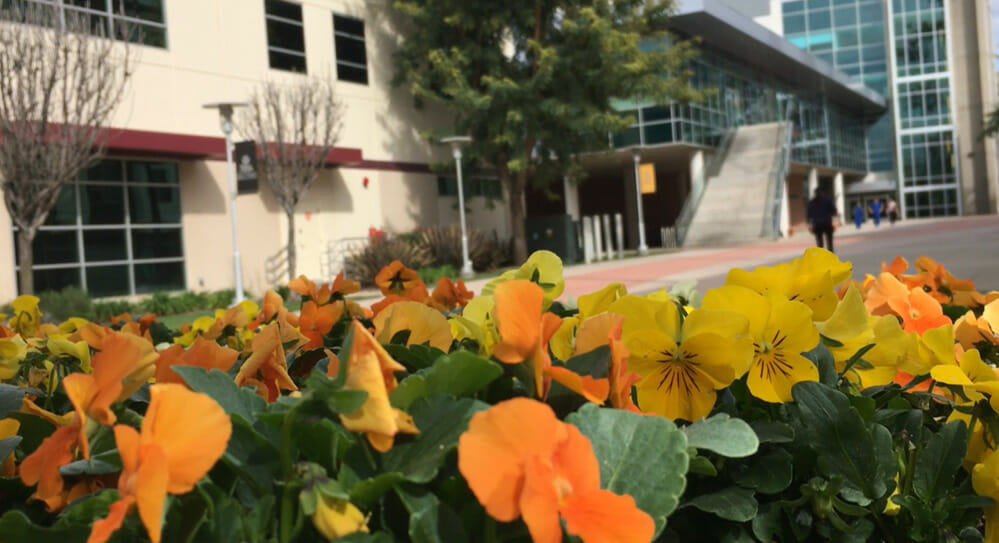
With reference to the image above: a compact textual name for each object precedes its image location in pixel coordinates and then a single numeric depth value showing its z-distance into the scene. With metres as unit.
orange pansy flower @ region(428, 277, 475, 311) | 1.97
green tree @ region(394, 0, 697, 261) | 24.45
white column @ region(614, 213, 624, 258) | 28.33
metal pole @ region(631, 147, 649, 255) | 28.91
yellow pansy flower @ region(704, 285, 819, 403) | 0.92
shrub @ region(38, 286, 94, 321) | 14.42
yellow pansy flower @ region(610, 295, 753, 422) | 0.86
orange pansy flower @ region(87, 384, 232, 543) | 0.56
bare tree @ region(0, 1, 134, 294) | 14.41
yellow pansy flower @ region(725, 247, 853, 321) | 1.05
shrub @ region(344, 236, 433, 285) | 22.34
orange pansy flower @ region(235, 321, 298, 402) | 0.96
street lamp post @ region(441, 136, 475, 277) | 22.66
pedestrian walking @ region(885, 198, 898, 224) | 46.12
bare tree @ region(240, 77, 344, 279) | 20.72
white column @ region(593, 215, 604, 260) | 27.50
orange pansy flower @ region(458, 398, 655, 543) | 0.59
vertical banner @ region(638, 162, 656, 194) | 29.66
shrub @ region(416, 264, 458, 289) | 20.94
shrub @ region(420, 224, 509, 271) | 24.62
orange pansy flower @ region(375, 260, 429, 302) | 1.82
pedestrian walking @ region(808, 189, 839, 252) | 19.16
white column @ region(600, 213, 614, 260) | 27.77
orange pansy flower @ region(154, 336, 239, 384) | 0.96
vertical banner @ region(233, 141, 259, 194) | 18.05
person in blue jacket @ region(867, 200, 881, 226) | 43.41
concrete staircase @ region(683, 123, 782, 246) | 32.94
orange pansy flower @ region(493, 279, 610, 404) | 0.72
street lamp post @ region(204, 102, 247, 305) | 16.22
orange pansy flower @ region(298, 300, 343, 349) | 1.55
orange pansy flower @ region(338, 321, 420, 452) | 0.64
